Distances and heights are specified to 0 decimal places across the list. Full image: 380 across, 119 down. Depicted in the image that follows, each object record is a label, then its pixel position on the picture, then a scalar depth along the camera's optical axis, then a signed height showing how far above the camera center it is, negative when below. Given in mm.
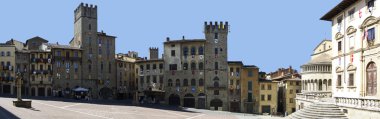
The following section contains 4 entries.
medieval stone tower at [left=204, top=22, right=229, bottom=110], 77250 +903
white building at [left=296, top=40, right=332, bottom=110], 61188 -667
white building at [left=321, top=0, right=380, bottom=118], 33312 +1612
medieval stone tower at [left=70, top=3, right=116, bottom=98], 82688 +4247
